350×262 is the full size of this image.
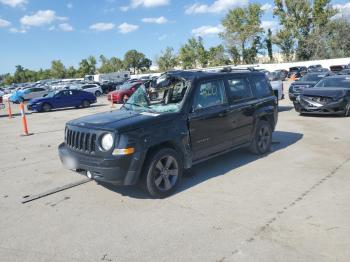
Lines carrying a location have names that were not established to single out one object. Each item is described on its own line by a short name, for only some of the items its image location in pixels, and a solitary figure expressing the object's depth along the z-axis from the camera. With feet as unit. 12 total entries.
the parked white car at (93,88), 123.08
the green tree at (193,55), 285.02
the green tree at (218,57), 264.31
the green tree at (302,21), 219.00
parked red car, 88.63
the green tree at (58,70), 382.83
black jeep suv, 17.16
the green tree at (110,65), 381.40
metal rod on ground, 19.47
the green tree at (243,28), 242.58
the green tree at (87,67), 375.45
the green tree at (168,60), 317.83
